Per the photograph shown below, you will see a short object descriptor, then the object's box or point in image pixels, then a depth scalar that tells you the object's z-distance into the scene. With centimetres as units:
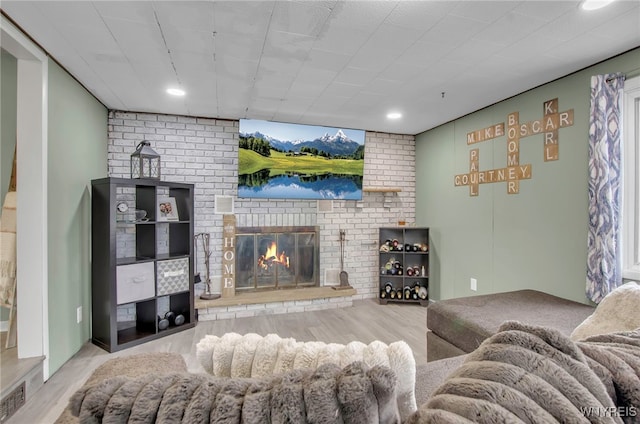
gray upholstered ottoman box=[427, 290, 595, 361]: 189
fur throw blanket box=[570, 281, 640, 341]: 132
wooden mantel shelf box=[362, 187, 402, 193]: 422
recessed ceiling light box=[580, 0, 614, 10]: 162
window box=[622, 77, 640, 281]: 215
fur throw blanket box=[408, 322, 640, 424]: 54
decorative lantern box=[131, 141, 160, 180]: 298
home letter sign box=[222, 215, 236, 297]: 358
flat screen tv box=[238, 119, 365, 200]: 358
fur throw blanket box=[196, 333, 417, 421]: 73
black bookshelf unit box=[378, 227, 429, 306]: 406
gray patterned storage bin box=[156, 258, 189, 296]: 298
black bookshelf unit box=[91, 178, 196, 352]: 267
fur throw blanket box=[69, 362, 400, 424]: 54
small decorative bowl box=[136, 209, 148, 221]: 301
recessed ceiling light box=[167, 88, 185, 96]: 277
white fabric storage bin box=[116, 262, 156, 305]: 271
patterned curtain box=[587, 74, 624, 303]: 215
